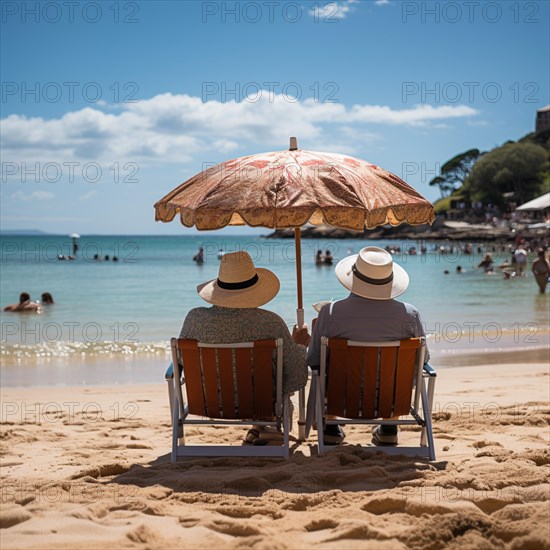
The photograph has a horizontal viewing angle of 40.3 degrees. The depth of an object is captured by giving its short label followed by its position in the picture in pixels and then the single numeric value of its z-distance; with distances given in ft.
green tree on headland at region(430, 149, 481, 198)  328.49
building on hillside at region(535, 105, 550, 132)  314.96
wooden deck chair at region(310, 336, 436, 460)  14.92
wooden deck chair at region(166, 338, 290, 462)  14.69
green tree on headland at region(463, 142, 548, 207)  255.29
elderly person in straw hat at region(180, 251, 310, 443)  15.05
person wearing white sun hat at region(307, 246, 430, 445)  15.34
